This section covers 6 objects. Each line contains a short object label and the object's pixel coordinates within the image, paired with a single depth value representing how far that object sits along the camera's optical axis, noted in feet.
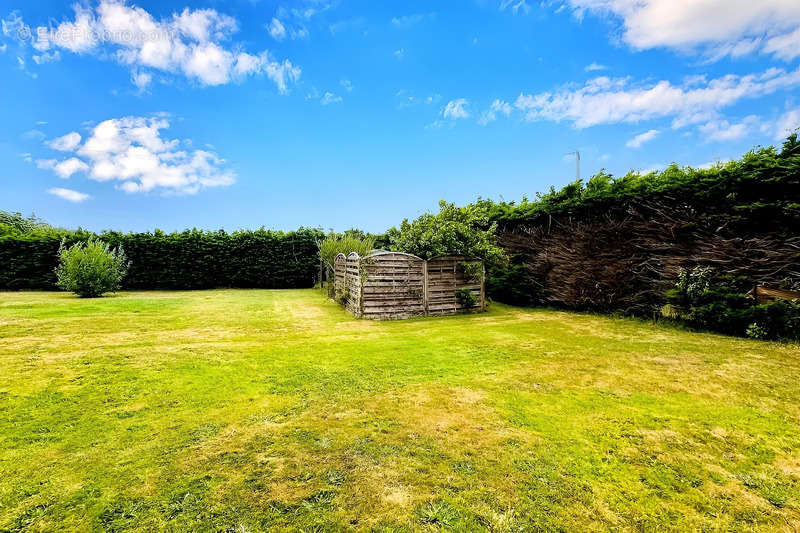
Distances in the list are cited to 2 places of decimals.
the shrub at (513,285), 34.35
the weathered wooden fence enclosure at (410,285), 28.53
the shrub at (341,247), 37.40
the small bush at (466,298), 31.19
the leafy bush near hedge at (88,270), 39.04
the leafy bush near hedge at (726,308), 19.61
